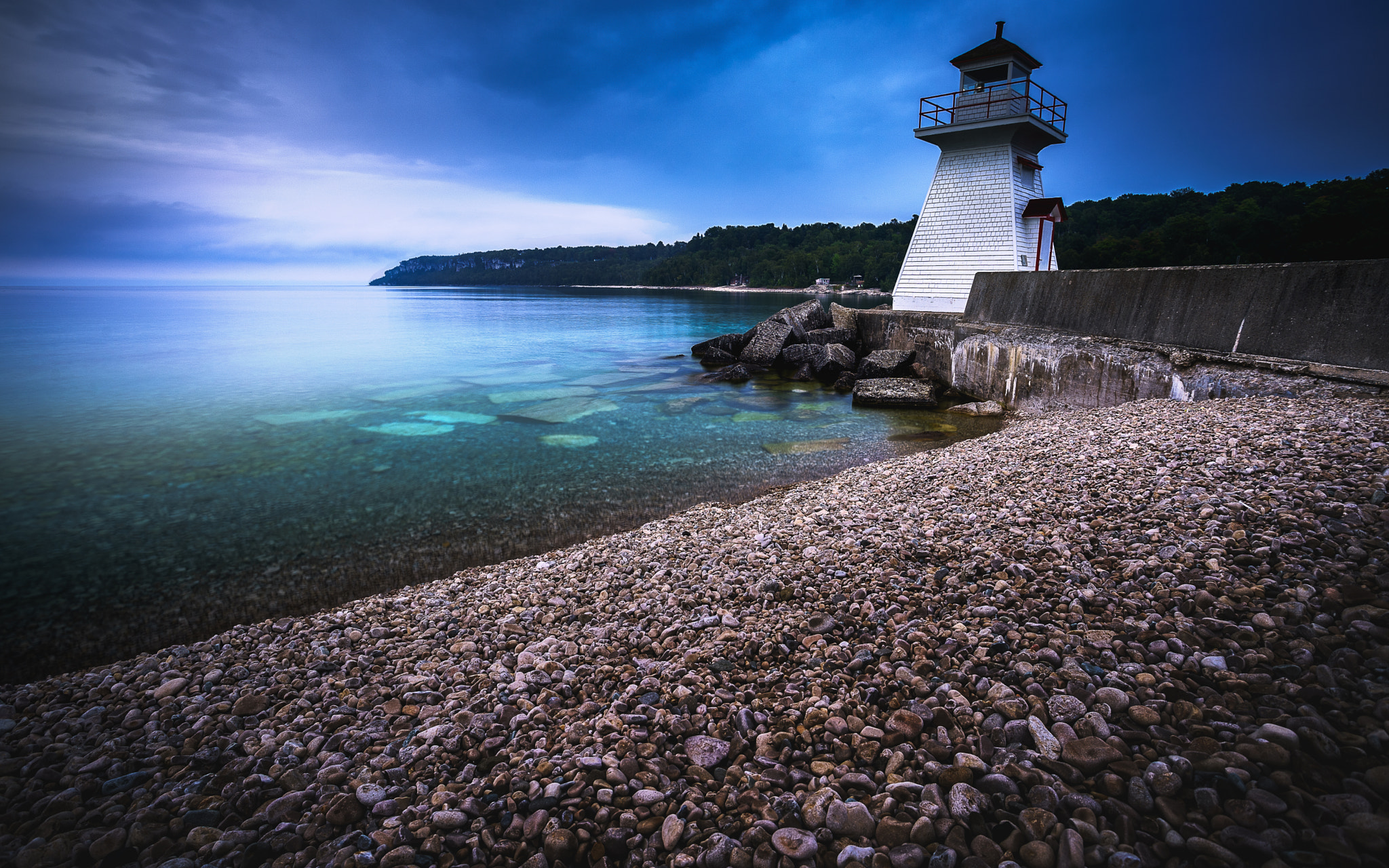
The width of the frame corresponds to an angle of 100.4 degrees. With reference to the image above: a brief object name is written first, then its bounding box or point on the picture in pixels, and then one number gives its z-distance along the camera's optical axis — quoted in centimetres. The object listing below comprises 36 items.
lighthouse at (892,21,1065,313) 1914
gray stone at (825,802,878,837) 221
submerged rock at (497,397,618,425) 1481
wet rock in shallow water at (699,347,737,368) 2406
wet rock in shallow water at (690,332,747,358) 2500
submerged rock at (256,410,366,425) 1466
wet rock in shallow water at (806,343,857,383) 2000
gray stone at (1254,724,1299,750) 216
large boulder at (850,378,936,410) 1536
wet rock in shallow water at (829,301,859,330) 2359
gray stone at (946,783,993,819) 220
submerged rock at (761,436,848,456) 1133
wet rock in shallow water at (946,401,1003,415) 1382
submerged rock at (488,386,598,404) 1780
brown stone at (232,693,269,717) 350
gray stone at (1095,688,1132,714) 256
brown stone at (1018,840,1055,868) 196
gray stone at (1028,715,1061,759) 241
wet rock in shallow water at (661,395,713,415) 1546
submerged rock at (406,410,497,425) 1462
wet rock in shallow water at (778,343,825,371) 2070
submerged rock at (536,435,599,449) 1212
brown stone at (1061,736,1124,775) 230
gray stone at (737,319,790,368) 2267
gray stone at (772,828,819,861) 214
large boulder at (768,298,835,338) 2344
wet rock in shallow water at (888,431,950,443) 1195
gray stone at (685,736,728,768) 270
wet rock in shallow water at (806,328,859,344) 2275
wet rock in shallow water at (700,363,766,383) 2033
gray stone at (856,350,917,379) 1838
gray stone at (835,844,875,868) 206
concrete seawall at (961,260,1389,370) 697
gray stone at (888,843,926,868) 204
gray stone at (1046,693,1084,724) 257
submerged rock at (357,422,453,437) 1328
